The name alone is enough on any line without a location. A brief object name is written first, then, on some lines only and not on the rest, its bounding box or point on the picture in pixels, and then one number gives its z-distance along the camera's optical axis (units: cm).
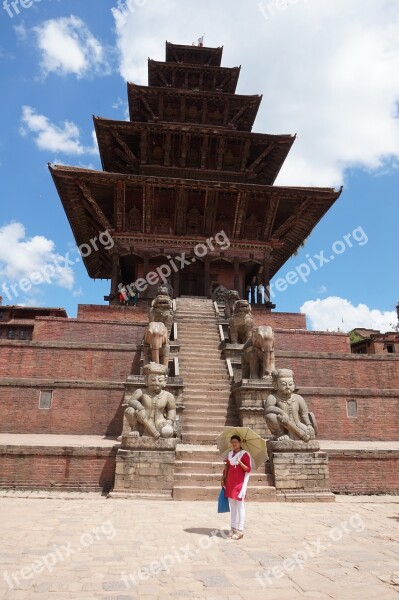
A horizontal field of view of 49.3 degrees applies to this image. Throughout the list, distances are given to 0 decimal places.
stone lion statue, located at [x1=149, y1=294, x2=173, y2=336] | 1300
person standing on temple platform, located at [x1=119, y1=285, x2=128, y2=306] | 1931
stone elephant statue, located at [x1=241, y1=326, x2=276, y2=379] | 1030
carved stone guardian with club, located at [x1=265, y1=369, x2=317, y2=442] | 821
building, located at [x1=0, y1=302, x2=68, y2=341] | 3334
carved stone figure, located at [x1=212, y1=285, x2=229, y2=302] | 2047
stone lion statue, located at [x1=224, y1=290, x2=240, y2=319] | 1599
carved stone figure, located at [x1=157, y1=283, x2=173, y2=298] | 1455
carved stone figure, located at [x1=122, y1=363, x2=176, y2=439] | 802
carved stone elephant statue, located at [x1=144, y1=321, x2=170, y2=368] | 1054
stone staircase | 767
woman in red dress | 515
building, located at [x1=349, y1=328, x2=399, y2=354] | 2664
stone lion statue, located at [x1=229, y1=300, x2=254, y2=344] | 1295
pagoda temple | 2038
